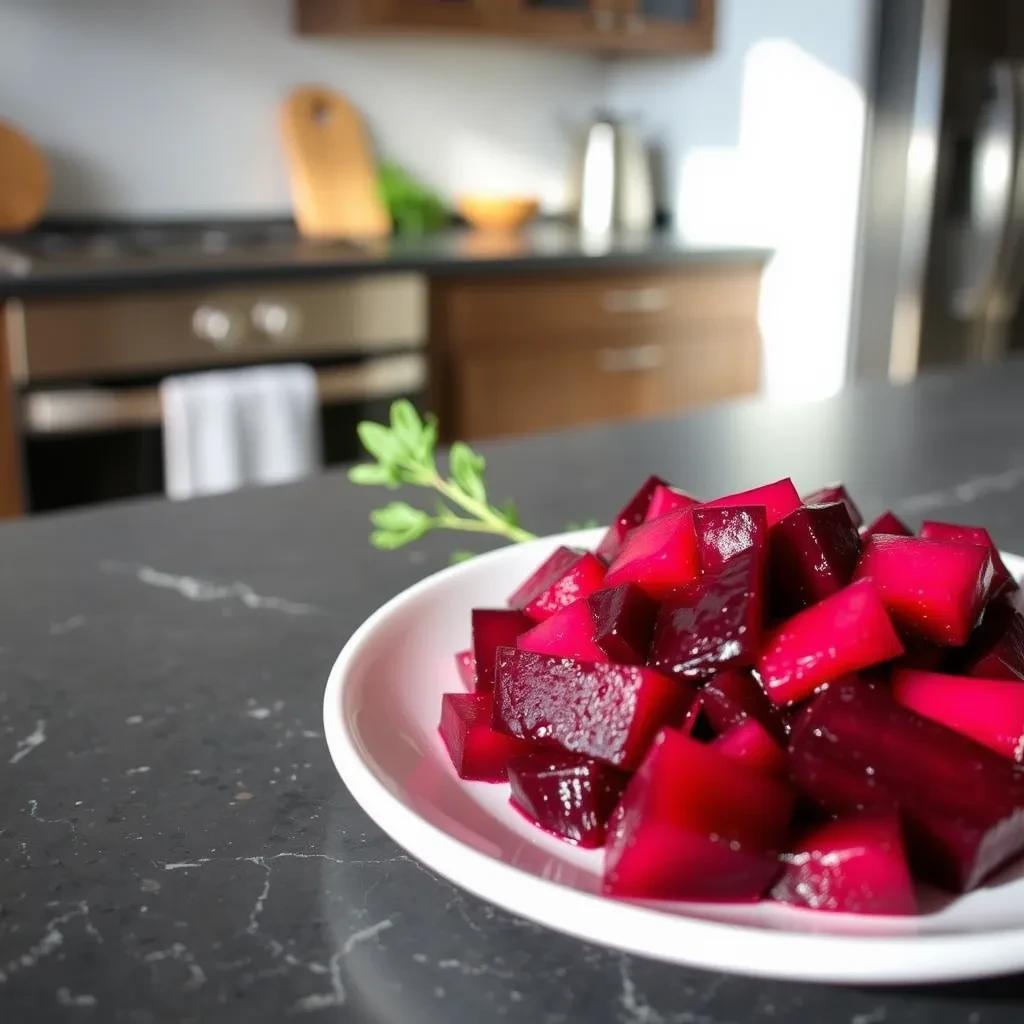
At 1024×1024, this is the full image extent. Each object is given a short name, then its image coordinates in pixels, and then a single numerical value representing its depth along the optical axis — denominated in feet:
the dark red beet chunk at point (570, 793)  1.56
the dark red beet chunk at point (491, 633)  1.87
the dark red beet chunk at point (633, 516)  2.17
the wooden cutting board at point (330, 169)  10.34
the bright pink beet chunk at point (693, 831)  1.38
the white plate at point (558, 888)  1.26
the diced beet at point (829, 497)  1.98
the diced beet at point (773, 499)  1.89
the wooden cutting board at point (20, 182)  9.16
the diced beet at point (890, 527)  2.18
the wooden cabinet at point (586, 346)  9.17
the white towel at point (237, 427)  7.80
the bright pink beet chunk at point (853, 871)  1.39
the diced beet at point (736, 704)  1.56
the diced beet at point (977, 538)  1.89
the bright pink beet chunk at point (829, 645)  1.54
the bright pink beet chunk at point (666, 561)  1.81
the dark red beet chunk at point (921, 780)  1.42
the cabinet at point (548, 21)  9.53
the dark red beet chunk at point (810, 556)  1.73
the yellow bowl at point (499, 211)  11.14
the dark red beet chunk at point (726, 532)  1.71
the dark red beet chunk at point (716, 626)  1.59
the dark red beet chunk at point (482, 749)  1.70
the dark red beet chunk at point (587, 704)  1.56
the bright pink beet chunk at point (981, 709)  1.56
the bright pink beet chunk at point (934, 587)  1.65
